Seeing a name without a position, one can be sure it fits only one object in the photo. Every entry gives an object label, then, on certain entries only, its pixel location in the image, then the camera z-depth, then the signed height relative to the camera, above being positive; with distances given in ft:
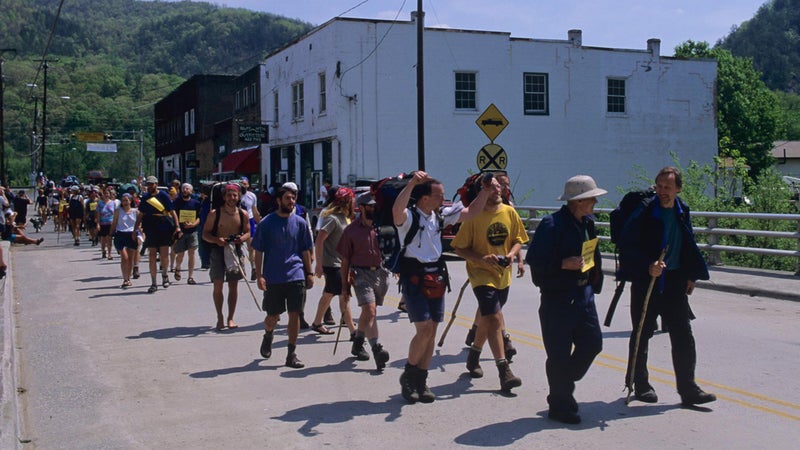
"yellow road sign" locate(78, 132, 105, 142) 238.48 +14.78
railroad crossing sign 67.62 +2.15
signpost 67.00 +3.30
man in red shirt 27.12 -2.52
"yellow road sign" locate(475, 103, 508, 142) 66.95 +4.96
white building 110.93 +11.15
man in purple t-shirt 27.89 -2.60
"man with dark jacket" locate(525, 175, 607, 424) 20.35 -2.64
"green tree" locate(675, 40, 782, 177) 197.47 +16.67
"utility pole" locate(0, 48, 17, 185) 167.32 +4.65
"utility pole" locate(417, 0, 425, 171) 82.33 +7.49
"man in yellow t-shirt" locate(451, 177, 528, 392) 23.26 -1.99
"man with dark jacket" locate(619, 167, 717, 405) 21.62 -2.10
